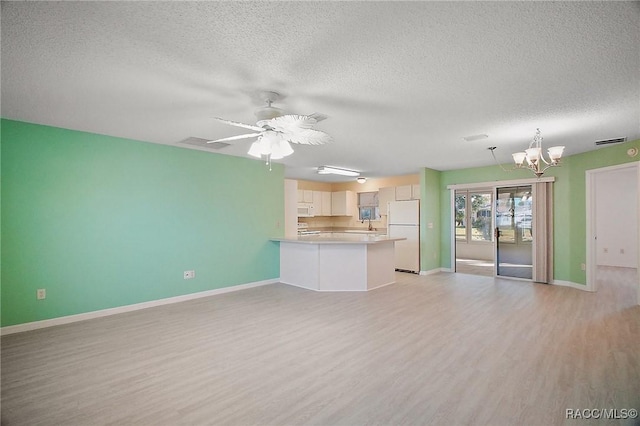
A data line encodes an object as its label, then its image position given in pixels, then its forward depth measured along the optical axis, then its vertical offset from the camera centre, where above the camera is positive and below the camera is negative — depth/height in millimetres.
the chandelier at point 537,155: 3594 +725
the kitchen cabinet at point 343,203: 9195 +369
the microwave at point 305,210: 8603 +145
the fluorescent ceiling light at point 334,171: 6813 +1032
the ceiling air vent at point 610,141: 4426 +1108
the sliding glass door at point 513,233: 6406 -391
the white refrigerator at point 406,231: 7203 -386
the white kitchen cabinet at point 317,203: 9109 +362
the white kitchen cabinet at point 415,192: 7551 +580
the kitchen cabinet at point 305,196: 8727 +564
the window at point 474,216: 8930 -31
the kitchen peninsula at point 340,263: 5434 -884
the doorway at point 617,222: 7566 -184
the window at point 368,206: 8891 +269
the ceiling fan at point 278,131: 2592 +784
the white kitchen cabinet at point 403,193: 7719 +575
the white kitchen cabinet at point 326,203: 9375 +375
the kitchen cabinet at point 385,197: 8078 +489
